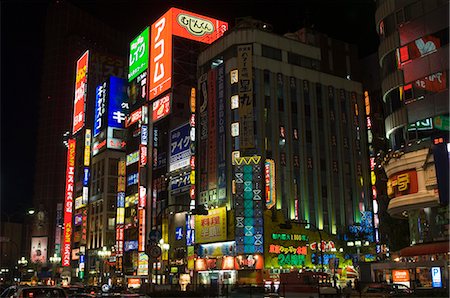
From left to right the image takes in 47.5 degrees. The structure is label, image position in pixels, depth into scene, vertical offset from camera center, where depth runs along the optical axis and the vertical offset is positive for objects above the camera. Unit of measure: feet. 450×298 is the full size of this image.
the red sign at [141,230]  251.60 +16.03
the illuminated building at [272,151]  190.80 +44.84
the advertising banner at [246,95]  193.06 +62.57
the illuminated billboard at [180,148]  234.38 +52.73
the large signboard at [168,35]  268.82 +121.26
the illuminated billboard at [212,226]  197.16 +13.90
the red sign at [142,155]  260.83 +53.97
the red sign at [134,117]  289.53 +82.26
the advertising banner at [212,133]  208.44 +51.91
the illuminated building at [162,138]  235.40 +61.73
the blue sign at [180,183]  229.66 +35.41
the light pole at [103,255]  282.71 +4.95
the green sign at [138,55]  292.61 +119.41
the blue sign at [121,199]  282.69 +35.04
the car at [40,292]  65.51 -3.35
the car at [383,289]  100.44 -6.20
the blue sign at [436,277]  105.60 -3.98
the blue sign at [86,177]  344.69 +57.37
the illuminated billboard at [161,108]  260.62 +78.69
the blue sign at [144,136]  263.49 +64.11
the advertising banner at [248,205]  186.19 +20.11
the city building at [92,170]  323.98 +61.78
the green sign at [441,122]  118.21 +30.60
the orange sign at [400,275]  120.73 -3.99
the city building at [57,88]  476.95 +170.90
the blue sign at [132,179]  280.51 +45.84
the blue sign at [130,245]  265.34 +9.35
